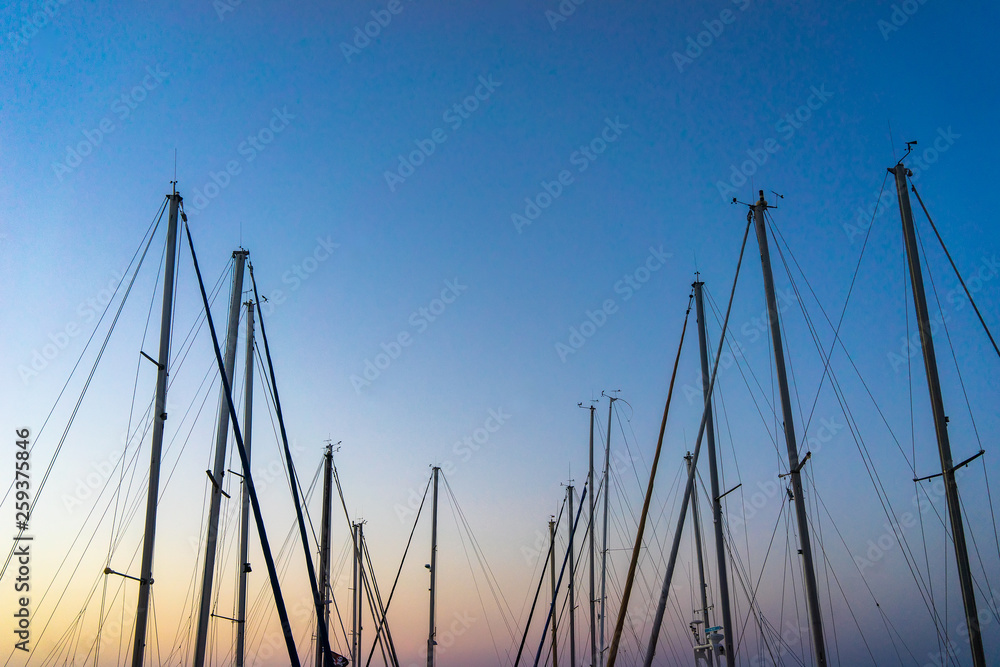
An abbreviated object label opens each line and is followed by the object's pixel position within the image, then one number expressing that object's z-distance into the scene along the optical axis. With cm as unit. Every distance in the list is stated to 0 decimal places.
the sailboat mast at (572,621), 4247
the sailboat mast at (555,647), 3925
